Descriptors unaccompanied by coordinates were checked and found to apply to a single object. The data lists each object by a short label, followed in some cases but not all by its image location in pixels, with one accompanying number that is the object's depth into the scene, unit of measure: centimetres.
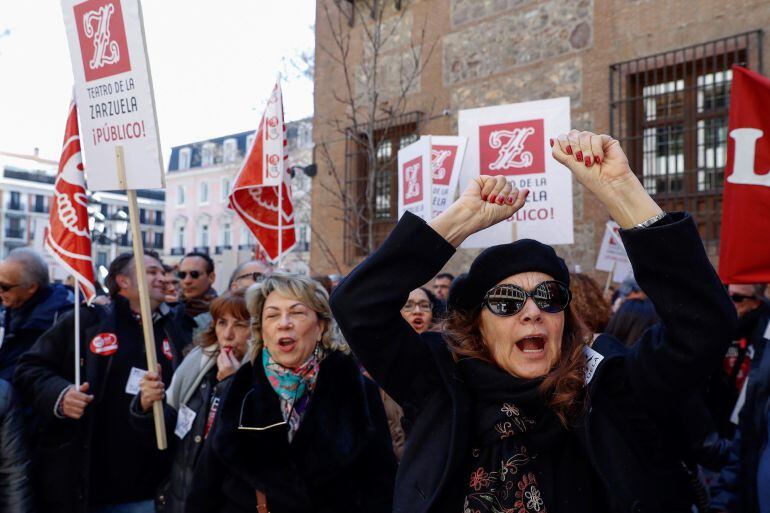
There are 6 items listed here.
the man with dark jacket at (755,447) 313
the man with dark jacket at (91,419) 416
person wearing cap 189
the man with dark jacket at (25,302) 509
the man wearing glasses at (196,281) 646
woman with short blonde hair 299
